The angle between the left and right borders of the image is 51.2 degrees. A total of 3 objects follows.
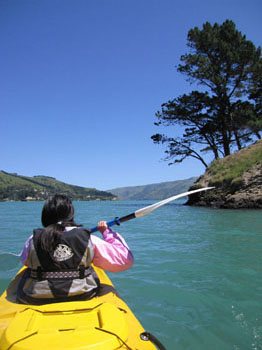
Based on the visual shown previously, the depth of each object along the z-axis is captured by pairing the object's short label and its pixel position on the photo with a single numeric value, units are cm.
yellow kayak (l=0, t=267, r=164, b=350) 162
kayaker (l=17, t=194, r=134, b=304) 212
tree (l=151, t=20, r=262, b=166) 2278
